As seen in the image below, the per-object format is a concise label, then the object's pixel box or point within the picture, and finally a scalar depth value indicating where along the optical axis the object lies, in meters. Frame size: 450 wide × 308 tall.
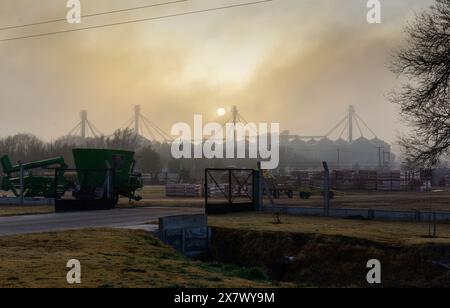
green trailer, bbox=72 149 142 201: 32.78
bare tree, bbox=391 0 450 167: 18.81
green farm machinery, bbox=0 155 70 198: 36.59
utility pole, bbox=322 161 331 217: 24.11
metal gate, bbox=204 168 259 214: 25.14
